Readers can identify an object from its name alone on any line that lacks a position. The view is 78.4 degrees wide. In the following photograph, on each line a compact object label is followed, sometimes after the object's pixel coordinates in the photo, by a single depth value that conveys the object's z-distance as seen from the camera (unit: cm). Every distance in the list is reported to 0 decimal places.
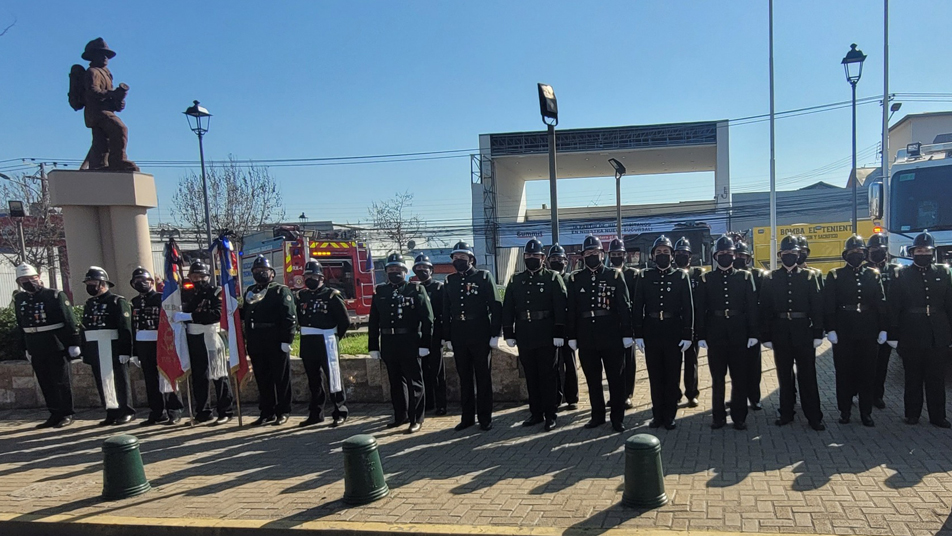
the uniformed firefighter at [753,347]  629
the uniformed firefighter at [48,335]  751
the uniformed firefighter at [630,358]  733
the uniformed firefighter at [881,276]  651
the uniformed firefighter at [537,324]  643
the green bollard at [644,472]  414
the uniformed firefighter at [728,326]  603
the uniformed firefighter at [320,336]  703
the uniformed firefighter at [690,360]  667
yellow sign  2450
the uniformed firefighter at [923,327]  586
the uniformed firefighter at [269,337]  711
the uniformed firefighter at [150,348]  757
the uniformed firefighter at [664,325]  609
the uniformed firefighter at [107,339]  751
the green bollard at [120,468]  491
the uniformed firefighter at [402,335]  663
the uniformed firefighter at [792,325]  595
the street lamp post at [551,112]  770
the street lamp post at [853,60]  1527
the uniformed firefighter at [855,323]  603
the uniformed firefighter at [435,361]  722
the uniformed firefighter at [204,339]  735
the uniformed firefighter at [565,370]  741
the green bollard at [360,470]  454
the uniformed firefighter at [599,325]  623
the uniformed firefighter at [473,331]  653
